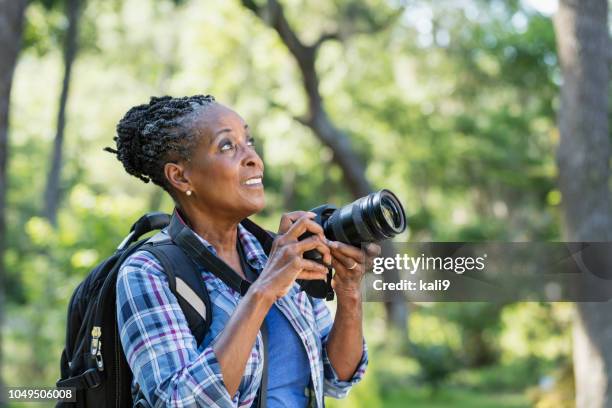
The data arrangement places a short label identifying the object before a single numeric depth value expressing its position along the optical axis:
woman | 1.71
